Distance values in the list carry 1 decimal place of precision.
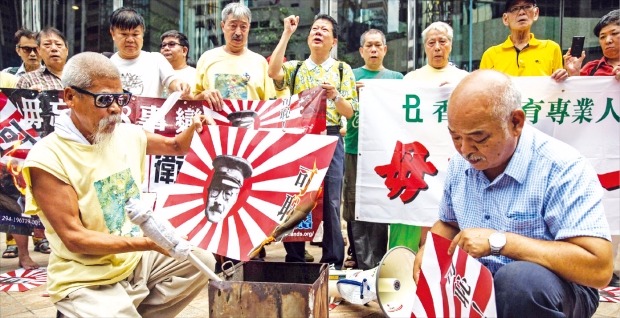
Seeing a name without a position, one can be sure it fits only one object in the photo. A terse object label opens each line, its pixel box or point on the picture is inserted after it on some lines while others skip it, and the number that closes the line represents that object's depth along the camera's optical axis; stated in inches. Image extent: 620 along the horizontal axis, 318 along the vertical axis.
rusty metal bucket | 86.9
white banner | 154.6
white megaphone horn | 118.5
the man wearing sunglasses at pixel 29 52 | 208.7
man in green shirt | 170.2
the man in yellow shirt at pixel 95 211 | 89.0
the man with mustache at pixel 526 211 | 72.6
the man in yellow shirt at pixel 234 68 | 163.5
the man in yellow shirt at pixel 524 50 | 163.2
